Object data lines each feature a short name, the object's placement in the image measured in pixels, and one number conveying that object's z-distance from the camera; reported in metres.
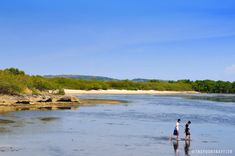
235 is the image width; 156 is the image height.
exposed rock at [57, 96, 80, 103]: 78.00
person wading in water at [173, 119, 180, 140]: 34.17
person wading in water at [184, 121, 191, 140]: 33.92
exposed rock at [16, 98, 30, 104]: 68.27
